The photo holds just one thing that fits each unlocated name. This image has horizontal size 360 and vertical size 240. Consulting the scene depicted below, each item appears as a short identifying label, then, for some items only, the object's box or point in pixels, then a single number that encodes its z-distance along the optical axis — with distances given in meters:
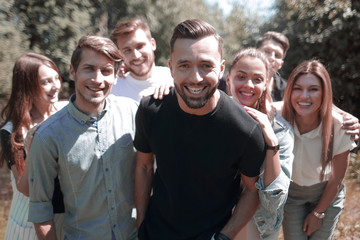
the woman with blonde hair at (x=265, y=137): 2.08
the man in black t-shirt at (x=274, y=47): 4.32
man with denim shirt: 2.08
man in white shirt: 3.28
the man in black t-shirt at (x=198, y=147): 1.98
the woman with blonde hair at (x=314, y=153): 2.83
